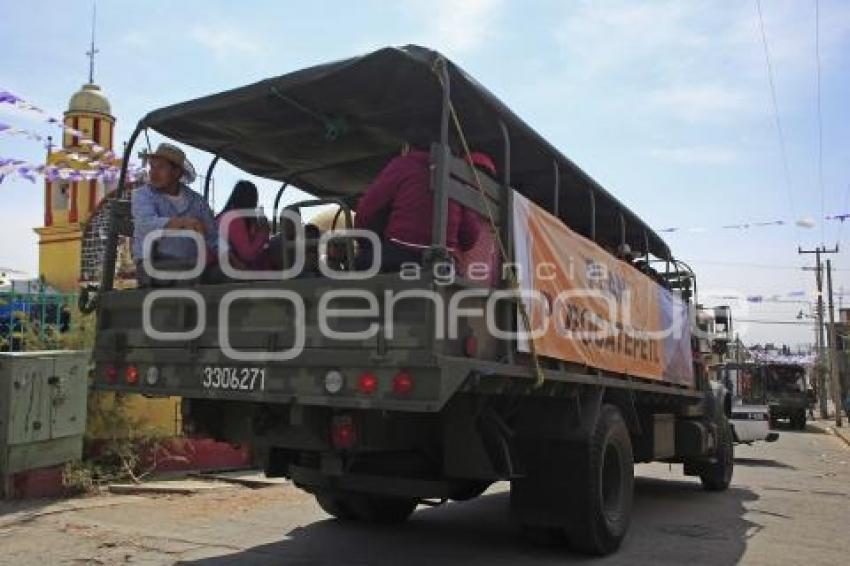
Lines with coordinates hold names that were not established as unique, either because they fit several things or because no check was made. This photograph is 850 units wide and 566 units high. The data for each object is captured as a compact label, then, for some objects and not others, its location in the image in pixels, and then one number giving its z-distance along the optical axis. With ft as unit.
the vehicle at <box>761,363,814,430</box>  113.60
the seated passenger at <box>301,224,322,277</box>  17.95
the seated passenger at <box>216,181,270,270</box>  19.12
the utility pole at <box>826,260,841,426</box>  128.34
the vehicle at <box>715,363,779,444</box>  59.77
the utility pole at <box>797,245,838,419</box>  152.06
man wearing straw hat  20.17
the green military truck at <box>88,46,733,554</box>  15.72
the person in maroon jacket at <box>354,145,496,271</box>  17.21
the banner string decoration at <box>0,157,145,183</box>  33.30
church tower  70.23
